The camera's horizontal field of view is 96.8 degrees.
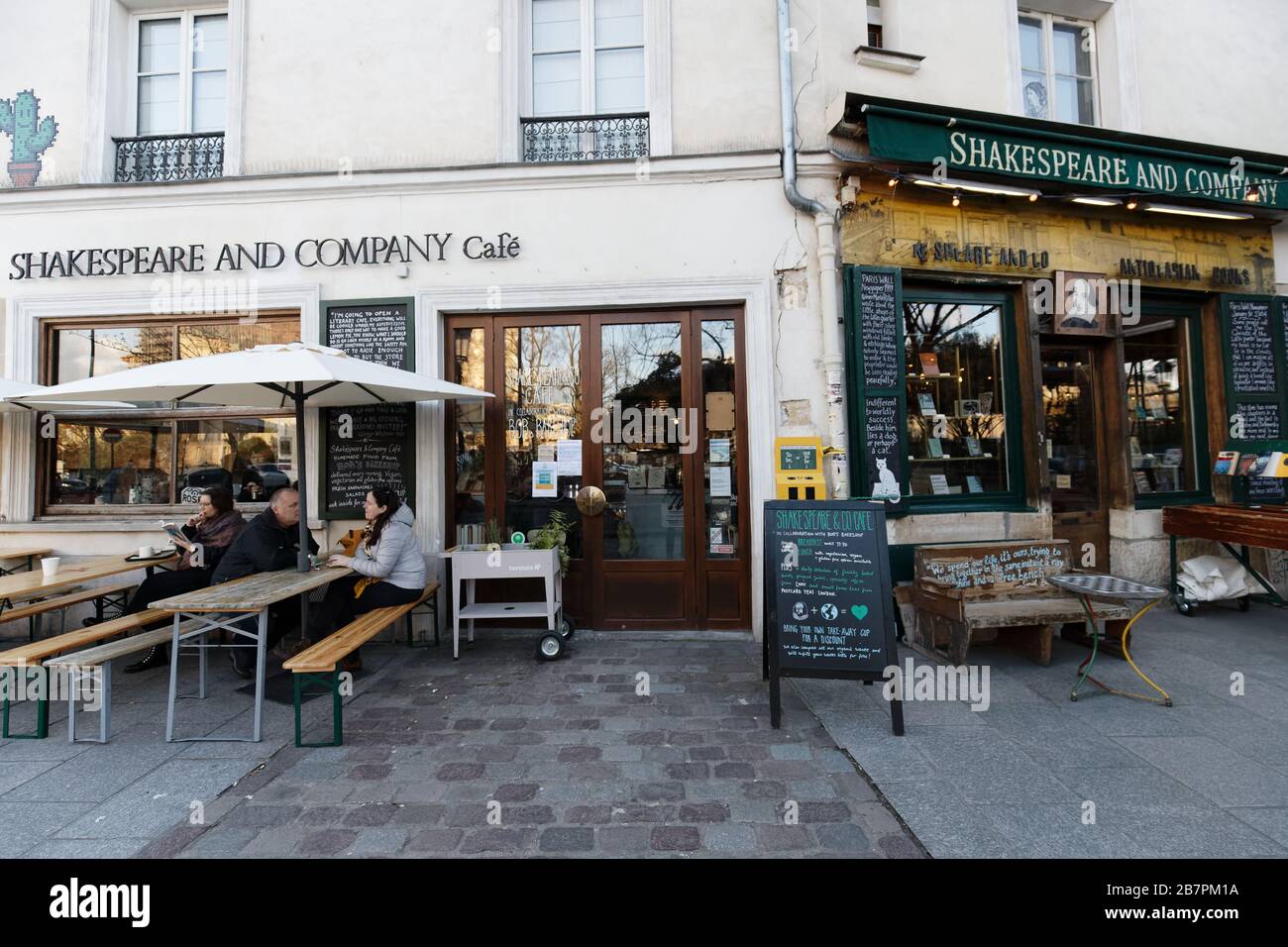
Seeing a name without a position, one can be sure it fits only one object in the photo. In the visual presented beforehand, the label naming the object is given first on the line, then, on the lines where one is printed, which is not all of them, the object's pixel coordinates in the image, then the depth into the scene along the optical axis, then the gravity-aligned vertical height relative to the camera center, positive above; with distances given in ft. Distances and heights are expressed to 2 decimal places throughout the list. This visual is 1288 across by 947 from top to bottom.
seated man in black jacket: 14.61 -1.25
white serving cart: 15.64 -1.99
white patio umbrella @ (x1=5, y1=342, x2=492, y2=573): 12.32 +2.97
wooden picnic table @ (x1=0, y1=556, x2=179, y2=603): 13.48 -1.75
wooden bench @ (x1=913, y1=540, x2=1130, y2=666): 14.16 -2.91
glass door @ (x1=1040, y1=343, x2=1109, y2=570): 20.27 +1.73
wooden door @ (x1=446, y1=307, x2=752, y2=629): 18.02 +1.63
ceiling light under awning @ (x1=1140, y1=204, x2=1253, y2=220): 19.17 +9.32
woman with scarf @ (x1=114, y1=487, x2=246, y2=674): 15.66 -1.26
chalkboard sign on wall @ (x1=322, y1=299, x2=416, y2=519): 17.97 +2.43
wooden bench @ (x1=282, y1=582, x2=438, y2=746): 10.58 -2.89
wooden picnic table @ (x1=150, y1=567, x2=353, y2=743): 11.01 -1.86
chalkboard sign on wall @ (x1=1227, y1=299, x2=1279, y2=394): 20.42 +4.93
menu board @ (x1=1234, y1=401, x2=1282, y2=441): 20.52 +2.34
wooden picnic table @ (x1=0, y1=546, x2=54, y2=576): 17.39 -1.35
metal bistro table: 11.88 -2.17
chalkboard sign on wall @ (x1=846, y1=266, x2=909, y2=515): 17.26 +3.29
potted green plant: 16.55 -1.08
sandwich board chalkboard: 11.39 -2.05
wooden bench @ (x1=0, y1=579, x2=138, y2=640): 13.92 -2.45
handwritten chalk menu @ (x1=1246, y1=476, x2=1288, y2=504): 20.48 -0.19
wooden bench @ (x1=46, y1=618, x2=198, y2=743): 10.77 -2.94
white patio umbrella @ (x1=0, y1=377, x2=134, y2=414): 13.89 +3.20
